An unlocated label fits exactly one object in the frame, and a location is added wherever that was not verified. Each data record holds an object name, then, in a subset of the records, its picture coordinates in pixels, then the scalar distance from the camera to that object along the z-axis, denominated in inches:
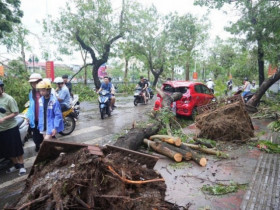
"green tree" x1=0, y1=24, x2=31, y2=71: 775.3
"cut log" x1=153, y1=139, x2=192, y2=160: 187.0
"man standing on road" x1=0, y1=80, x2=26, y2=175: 151.5
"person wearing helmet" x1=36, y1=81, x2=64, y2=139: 163.2
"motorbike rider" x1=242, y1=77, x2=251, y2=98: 484.8
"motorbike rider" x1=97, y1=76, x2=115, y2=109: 366.3
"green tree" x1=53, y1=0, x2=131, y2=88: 643.5
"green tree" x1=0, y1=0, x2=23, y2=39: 441.7
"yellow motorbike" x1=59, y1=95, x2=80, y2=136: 261.6
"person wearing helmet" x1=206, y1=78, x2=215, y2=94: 639.1
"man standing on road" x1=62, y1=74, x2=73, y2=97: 313.3
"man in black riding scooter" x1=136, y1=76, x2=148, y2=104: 532.0
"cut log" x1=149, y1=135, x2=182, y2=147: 196.4
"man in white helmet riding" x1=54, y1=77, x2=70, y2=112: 253.3
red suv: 338.0
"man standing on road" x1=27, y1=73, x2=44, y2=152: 179.2
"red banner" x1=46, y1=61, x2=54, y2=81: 541.0
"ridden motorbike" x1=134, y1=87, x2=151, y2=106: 524.9
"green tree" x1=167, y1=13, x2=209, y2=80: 856.3
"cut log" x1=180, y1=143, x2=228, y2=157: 200.7
